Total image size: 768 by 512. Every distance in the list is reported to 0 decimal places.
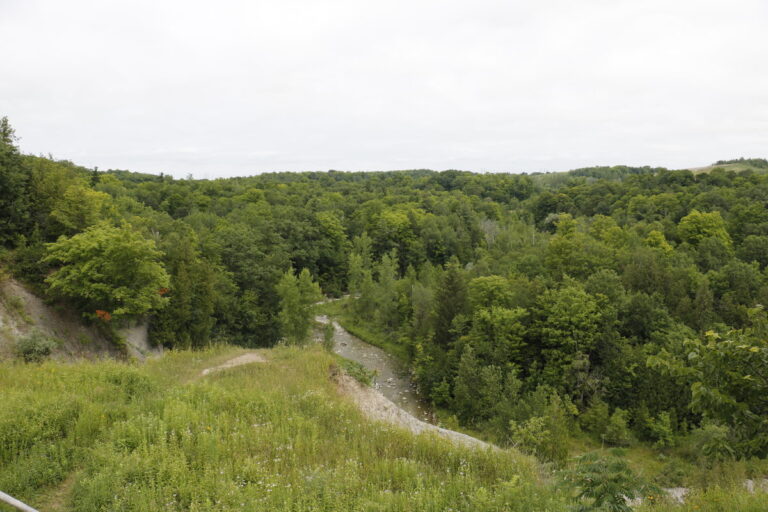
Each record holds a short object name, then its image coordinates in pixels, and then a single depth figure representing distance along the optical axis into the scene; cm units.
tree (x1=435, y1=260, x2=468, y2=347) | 3500
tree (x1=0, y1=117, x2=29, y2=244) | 2192
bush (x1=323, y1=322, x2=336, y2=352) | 3699
